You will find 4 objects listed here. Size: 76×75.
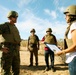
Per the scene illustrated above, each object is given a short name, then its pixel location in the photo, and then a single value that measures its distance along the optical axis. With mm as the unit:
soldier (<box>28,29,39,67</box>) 4315
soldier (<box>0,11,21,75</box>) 2272
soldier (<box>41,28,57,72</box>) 3961
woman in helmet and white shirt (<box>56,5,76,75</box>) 1279
